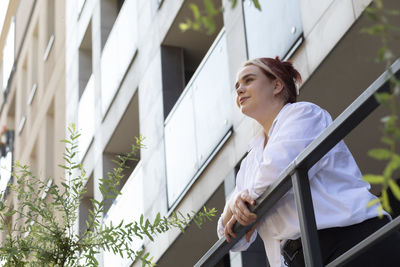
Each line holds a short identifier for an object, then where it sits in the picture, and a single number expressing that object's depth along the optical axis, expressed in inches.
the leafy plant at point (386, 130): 43.8
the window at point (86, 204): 607.8
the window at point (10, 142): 928.3
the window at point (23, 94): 940.5
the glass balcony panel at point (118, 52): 537.3
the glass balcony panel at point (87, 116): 617.6
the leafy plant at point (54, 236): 140.0
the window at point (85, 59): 689.0
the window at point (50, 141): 767.9
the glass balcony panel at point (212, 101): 359.3
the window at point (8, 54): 1077.1
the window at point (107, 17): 632.4
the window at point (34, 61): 911.0
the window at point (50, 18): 865.5
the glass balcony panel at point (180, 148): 395.9
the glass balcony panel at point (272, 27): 285.7
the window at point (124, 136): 530.1
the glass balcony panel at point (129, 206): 467.2
